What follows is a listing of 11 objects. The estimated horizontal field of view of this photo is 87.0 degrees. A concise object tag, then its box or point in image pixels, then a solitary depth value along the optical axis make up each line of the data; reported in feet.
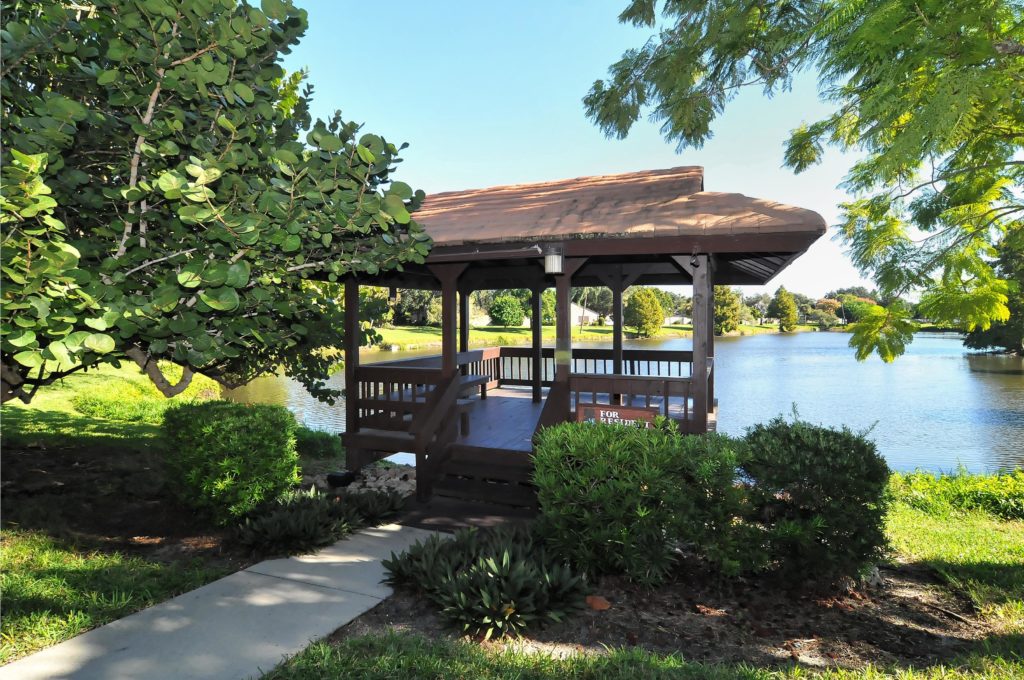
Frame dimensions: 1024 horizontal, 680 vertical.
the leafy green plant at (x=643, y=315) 192.34
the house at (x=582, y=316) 239.62
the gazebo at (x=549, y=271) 17.66
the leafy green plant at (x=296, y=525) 15.75
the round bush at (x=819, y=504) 13.10
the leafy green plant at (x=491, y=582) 11.46
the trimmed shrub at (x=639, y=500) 13.34
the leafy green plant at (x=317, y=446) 33.04
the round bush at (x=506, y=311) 195.00
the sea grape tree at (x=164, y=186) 7.70
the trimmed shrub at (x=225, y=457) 17.06
